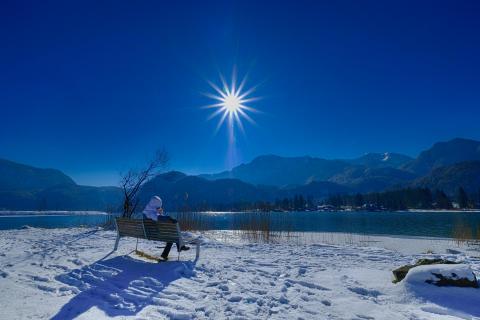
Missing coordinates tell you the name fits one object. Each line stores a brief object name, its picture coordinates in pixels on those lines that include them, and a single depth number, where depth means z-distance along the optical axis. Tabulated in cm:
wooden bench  698
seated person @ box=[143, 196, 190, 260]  787
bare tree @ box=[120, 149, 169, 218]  1920
